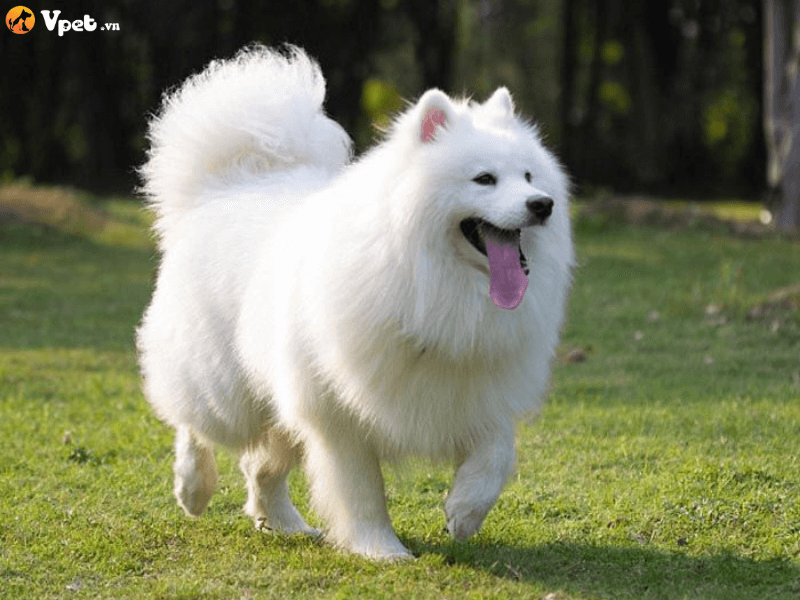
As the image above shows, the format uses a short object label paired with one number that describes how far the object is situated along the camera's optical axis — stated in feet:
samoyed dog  28.07
